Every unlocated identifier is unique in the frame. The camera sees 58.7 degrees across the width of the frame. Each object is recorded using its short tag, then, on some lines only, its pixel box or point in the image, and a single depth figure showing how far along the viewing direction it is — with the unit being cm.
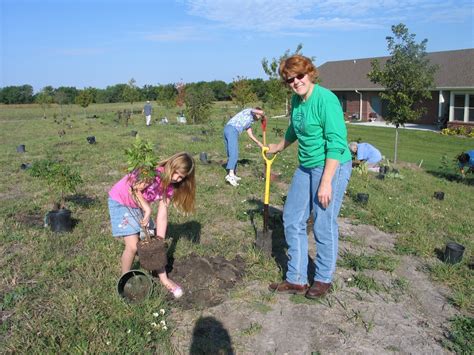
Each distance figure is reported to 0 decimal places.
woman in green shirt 312
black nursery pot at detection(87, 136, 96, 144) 1361
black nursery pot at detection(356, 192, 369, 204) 684
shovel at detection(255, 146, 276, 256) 443
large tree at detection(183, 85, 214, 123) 2270
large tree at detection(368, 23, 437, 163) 1280
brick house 2523
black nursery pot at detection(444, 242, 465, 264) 439
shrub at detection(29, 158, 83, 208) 570
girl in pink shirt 340
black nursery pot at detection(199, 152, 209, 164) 1005
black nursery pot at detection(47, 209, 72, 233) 511
